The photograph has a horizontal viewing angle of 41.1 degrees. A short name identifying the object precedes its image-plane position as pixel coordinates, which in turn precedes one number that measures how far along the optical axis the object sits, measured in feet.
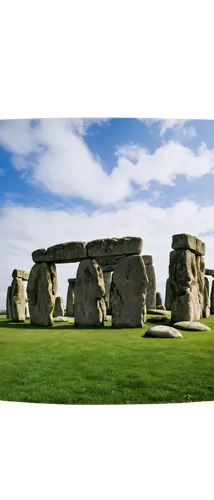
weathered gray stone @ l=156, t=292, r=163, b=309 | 40.44
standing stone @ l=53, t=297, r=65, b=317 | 35.32
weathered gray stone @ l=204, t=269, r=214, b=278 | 36.48
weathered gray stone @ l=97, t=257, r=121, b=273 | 39.19
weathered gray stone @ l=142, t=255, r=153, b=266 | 36.67
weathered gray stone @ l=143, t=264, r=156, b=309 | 35.55
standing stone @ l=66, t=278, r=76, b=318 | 37.15
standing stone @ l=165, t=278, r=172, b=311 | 31.51
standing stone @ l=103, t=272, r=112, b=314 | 39.68
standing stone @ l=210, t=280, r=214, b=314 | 35.84
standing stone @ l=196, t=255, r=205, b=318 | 25.44
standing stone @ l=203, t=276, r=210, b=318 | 28.65
